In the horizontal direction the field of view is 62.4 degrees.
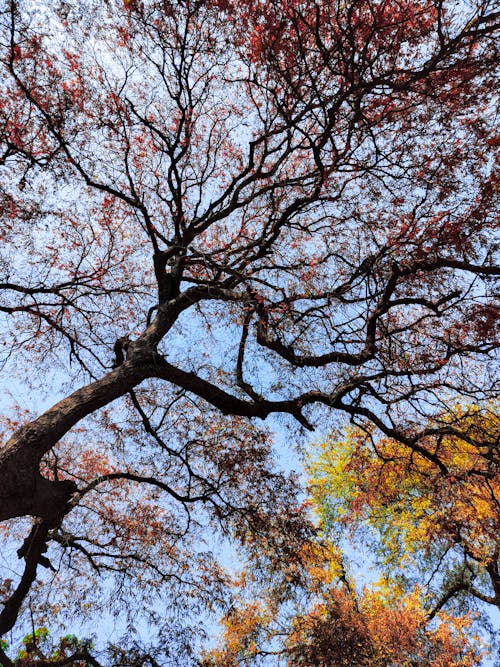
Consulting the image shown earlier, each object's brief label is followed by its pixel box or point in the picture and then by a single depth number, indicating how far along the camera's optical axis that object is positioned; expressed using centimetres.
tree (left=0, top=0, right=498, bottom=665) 414
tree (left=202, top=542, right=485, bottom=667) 750
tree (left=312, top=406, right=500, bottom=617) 473
